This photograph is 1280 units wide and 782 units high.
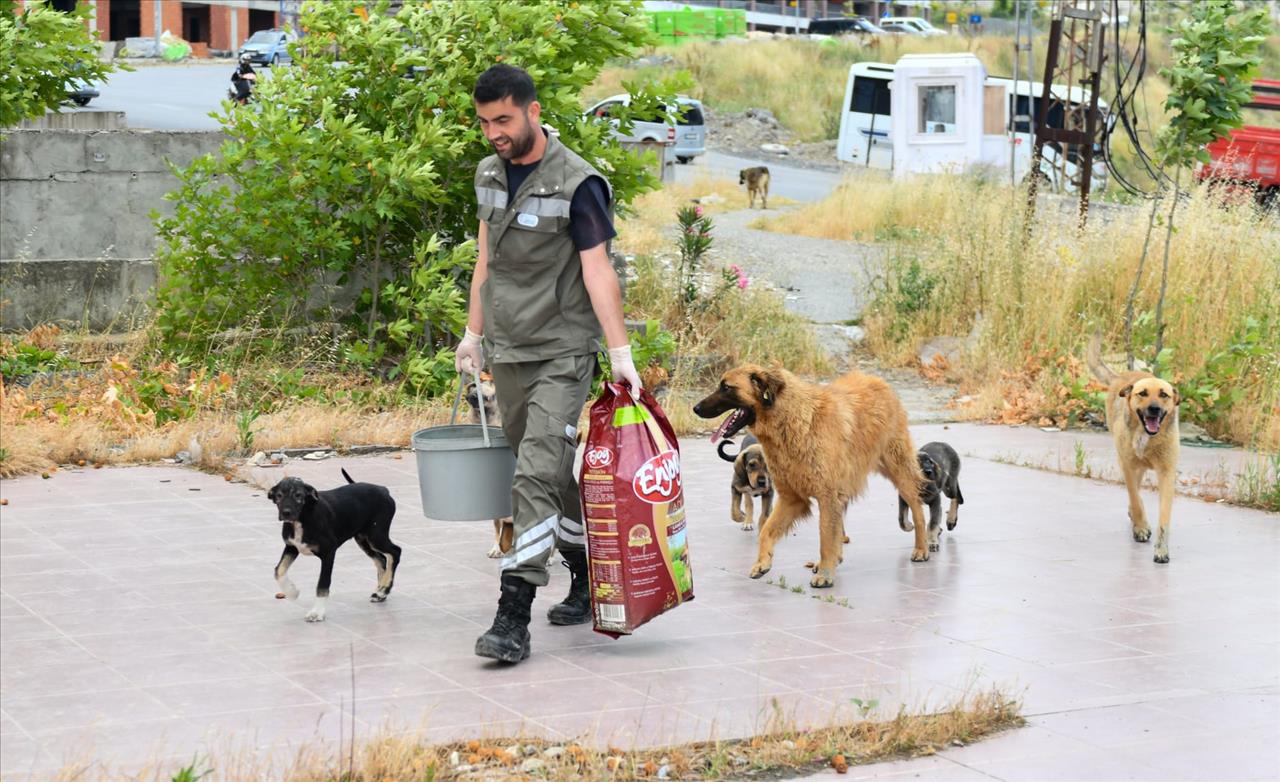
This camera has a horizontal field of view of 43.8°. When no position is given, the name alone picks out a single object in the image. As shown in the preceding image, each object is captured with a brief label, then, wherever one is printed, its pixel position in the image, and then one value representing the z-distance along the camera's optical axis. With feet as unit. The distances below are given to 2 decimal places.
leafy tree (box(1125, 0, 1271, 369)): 38.04
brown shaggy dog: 24.07
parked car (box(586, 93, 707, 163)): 115.12
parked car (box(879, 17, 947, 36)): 268.21
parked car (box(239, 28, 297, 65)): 136.67
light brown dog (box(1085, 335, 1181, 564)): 27.30
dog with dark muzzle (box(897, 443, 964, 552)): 27.04
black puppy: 21.31
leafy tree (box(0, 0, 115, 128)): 40.32
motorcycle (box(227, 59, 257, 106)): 105.19
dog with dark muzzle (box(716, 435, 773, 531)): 28.07
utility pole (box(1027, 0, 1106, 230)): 51.19
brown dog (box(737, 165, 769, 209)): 93.61
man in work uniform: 20.15
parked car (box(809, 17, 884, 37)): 265.13
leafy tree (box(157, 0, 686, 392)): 37.86
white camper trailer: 103.71
